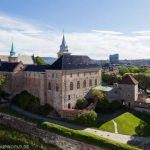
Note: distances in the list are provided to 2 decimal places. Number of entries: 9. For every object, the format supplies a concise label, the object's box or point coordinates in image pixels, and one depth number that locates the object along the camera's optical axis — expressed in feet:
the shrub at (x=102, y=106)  121.50
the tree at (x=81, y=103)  126.29
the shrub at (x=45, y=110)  123.13
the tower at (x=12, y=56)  189.55
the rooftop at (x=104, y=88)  130.16
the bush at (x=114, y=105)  123.02
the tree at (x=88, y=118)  109.13
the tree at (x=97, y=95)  125.54
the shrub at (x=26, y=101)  128.40
